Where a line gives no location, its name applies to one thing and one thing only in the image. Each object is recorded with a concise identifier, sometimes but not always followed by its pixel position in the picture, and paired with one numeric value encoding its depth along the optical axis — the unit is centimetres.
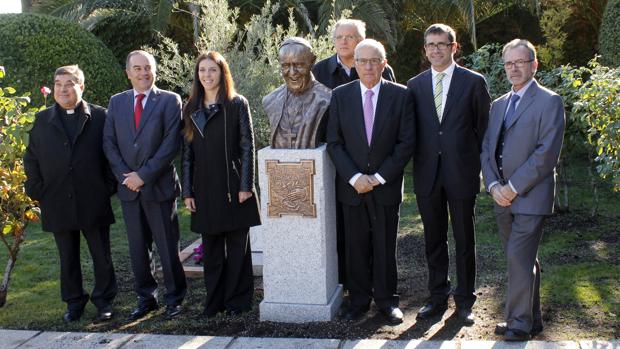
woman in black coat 556
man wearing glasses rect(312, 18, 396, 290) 584
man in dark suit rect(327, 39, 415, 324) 532
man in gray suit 477
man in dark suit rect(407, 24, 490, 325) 529
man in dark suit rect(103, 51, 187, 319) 566
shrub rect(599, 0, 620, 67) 1073
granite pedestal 548
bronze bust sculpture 547
